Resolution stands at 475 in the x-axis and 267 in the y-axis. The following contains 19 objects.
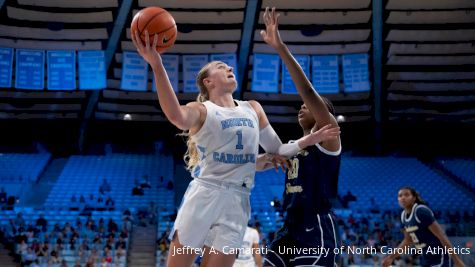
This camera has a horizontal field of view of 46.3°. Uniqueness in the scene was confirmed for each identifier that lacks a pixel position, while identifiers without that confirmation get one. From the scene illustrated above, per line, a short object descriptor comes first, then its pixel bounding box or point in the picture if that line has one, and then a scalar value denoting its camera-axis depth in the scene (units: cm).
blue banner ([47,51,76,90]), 1641
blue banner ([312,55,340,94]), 1727
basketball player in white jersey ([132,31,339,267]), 320
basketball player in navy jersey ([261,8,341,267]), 352
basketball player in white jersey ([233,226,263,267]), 747
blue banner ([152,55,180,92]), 1753
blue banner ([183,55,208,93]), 1739
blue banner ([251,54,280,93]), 1706
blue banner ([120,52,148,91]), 1678
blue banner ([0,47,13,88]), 1625
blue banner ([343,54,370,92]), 1738
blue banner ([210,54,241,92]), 1720
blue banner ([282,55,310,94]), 1734
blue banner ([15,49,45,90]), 1633
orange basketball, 331
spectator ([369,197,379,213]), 2013
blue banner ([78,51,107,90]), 1662
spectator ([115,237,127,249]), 1532
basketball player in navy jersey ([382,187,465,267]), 551
